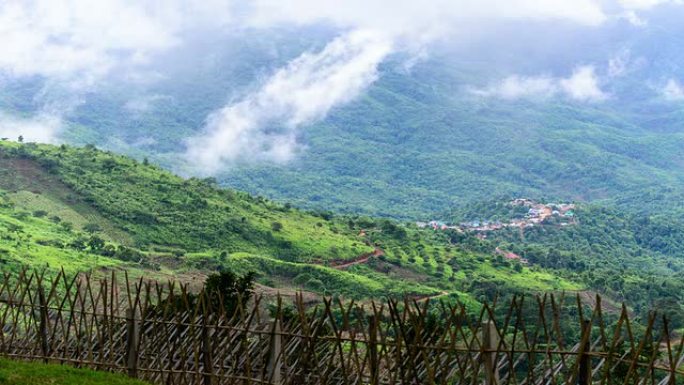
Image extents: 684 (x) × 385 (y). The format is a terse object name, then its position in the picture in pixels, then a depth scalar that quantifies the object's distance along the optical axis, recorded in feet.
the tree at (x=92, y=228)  251.60
